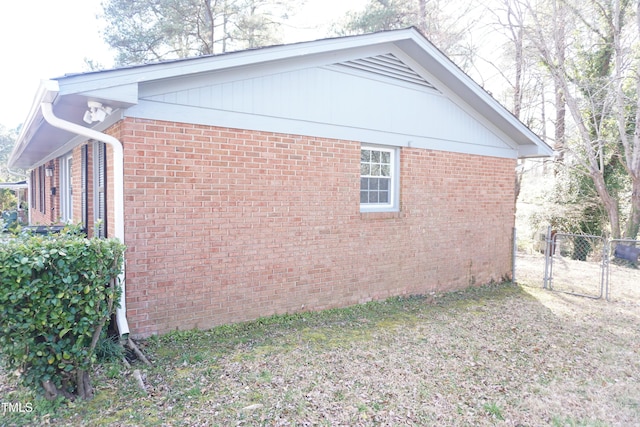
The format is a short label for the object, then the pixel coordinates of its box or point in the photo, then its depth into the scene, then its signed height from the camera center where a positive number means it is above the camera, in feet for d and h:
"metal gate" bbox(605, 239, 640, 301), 28.98 -6.30
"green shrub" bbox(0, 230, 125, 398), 10.08 -2.79
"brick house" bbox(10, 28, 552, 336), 15.96 +1.53
